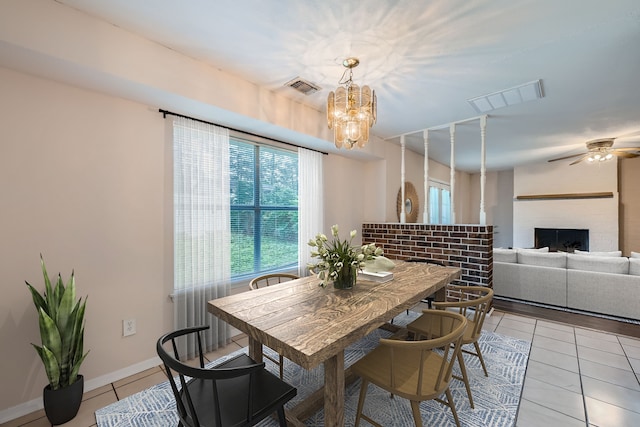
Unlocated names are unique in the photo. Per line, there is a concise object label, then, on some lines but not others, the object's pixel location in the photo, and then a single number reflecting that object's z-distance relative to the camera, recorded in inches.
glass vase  77.0
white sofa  124.9
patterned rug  67.0
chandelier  78.6
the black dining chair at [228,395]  41.3
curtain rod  93.6
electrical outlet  85.4
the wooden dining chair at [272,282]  80.3
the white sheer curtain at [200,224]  96.0
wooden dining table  47.8
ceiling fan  164.3
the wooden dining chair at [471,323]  69.8
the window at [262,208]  118.3
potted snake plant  62.6
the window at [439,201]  236.4
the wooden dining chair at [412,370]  50.5
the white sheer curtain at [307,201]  139.4
